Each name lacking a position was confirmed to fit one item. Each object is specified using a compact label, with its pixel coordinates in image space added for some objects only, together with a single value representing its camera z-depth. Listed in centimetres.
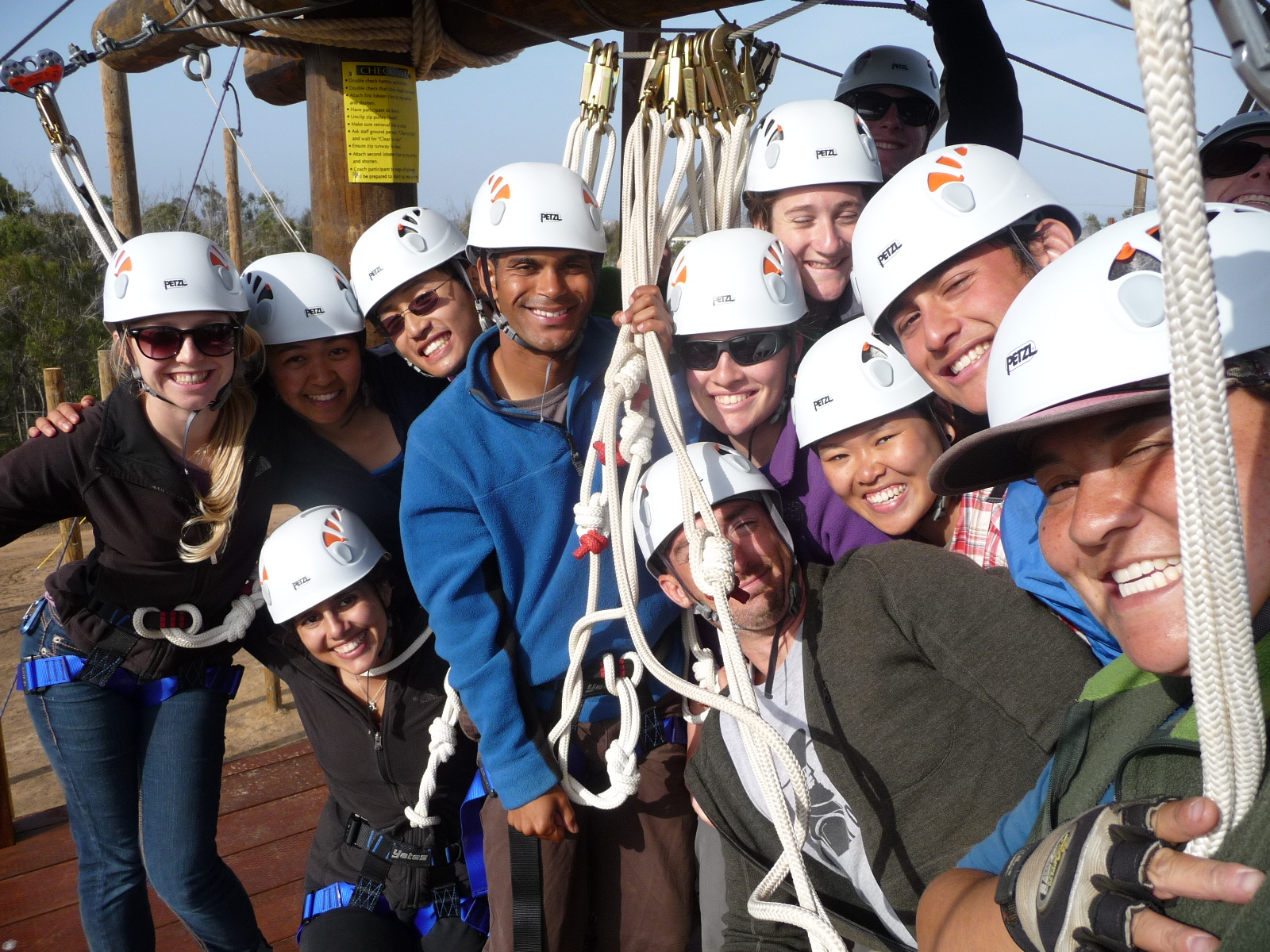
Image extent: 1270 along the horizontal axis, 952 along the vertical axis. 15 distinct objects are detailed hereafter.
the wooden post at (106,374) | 673
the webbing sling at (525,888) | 238
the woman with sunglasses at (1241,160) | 273
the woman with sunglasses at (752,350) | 239
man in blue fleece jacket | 236
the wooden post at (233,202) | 1338
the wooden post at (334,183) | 330
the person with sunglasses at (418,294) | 306
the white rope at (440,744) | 268
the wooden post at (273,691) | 648
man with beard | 183
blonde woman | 272
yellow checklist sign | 330
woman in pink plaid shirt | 225
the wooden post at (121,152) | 899
